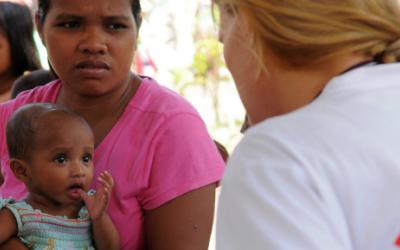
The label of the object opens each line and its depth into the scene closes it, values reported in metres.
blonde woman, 1.28
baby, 2.21
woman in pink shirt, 2.21
